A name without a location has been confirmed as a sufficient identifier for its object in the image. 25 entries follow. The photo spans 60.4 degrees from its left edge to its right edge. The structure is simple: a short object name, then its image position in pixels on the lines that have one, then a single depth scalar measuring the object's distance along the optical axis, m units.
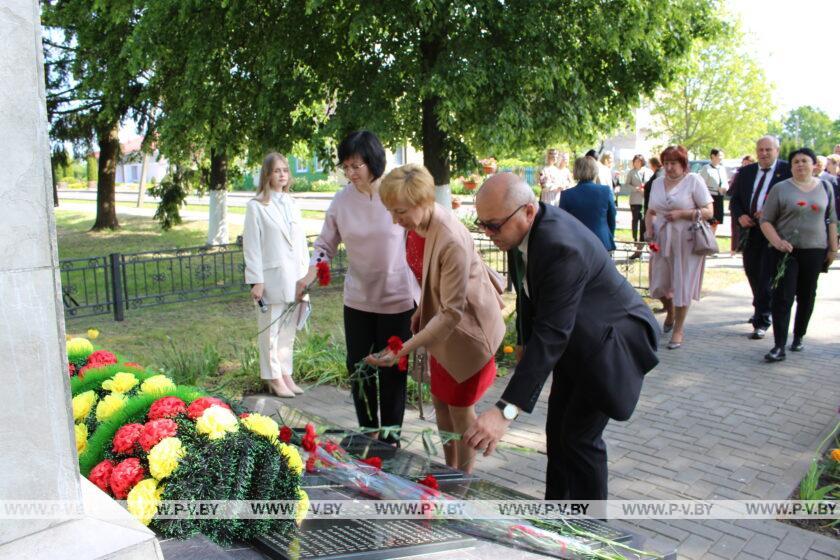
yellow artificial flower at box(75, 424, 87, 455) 2.48
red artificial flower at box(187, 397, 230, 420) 2.34
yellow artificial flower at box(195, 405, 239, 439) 2.26
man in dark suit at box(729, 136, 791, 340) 7.56
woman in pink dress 7.19
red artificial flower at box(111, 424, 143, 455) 2.21
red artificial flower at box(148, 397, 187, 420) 2.33
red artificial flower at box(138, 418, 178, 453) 2.19
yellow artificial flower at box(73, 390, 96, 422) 2.62
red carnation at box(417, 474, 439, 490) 2.72
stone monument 1.49
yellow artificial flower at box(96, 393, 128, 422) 2.49
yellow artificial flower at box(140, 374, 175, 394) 2.66
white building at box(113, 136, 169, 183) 74.19
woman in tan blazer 3.45
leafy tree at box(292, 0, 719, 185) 9.83
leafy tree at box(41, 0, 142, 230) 12.28
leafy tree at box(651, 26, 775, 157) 33.56
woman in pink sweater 4.08
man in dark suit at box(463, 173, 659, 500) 2.73
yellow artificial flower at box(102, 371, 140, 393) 2.75
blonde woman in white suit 5.58
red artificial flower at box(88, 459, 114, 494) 2.17
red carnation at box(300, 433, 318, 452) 2.71
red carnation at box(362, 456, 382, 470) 2.87
